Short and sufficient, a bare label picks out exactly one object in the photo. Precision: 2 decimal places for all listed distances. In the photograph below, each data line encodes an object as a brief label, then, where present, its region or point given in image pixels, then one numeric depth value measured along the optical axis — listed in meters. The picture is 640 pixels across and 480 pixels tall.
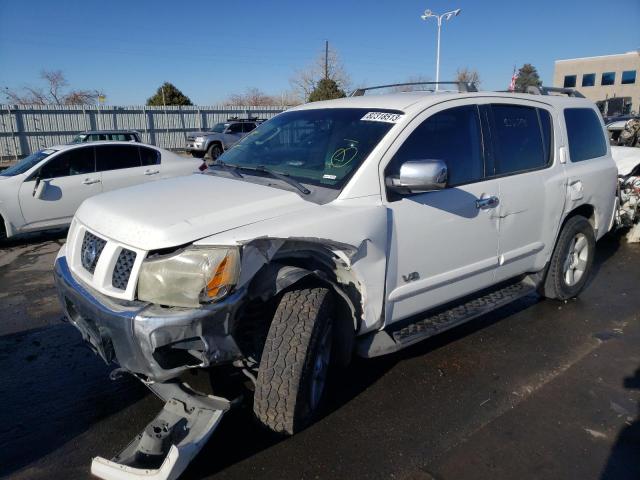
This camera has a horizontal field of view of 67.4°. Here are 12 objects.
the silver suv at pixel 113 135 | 14.83
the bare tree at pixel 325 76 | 40.70
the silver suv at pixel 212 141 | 20.42
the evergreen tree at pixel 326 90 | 31.52
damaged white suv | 2.30
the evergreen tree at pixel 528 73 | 80.81
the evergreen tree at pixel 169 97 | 39.12
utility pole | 40.53
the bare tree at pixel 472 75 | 46.62
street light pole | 28.83
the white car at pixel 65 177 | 7.11
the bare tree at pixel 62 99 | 42.75
